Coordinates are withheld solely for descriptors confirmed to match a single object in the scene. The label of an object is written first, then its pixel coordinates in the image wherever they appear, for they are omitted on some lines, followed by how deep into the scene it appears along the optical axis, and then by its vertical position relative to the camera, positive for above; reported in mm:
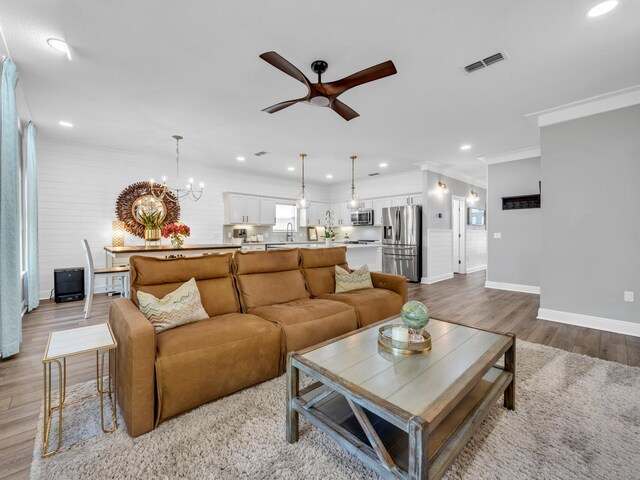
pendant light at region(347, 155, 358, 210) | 6004 +634
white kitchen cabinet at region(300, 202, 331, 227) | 8711 +586
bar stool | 3895 -543
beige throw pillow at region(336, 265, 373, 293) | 3473 -555
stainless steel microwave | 7973 +462
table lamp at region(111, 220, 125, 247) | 5559 +44
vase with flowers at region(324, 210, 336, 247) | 8634 +403
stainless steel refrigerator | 6863 -182
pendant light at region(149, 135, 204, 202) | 5965 +928
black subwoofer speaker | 4742 -796
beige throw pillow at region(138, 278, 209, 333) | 2076 -538
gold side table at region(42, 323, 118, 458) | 1536 -615
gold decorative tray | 1774 -686
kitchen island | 5651 -368
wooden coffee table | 1202 -732
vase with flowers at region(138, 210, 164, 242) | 4914 +104
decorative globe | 1847 -521
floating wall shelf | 5508 +603
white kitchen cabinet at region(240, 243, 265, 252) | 6612 -291
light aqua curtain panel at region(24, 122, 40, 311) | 4145 +183
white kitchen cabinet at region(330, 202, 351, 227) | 8773 +599
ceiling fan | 2078 +1197
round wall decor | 5656 +614
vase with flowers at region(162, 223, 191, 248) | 4777 +47
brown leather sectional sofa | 1703 -693
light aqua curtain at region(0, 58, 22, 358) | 2629 +139
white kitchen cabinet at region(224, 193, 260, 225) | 6930 +613
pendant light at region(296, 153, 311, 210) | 5779 +638
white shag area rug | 1441 -1169
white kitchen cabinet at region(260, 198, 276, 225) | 7523 +604
